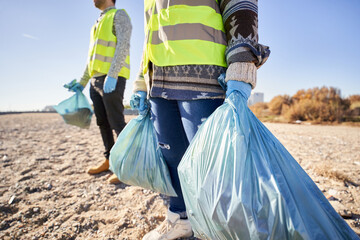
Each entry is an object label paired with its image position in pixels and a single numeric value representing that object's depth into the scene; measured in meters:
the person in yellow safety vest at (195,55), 0.78
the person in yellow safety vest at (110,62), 1.83
